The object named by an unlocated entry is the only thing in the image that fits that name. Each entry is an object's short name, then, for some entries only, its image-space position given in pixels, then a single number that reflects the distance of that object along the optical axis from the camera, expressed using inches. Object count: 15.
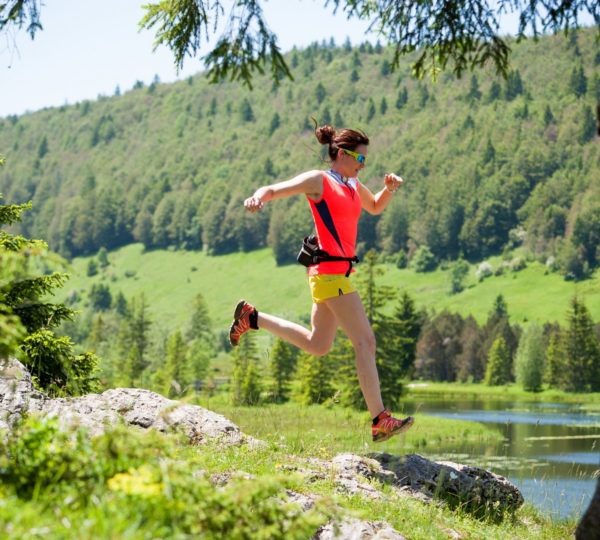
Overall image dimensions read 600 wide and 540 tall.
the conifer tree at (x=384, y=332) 2332.7
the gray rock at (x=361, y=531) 233.6
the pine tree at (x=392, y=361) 2426.2
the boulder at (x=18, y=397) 282.0
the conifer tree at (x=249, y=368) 2598.4
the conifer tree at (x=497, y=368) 5128.0
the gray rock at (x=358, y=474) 278.1
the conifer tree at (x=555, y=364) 4382.4
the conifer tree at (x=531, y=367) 4576.8
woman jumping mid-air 301.0
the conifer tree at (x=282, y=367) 2928.2
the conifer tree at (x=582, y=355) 4227.4
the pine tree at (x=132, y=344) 3073.3
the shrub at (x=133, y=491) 136.3
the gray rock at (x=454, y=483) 315.9
